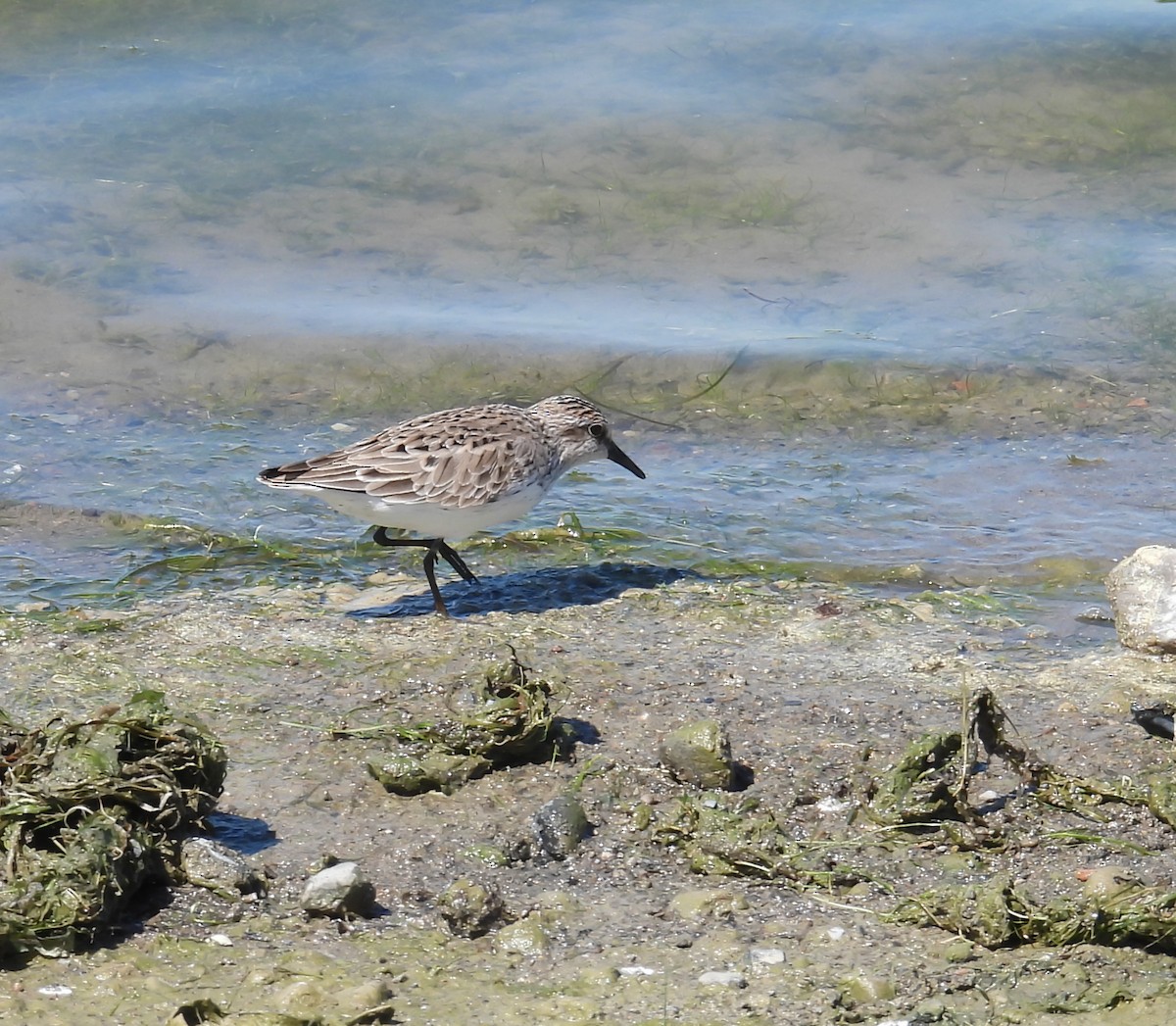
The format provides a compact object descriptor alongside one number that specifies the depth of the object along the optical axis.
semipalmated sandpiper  13.19
